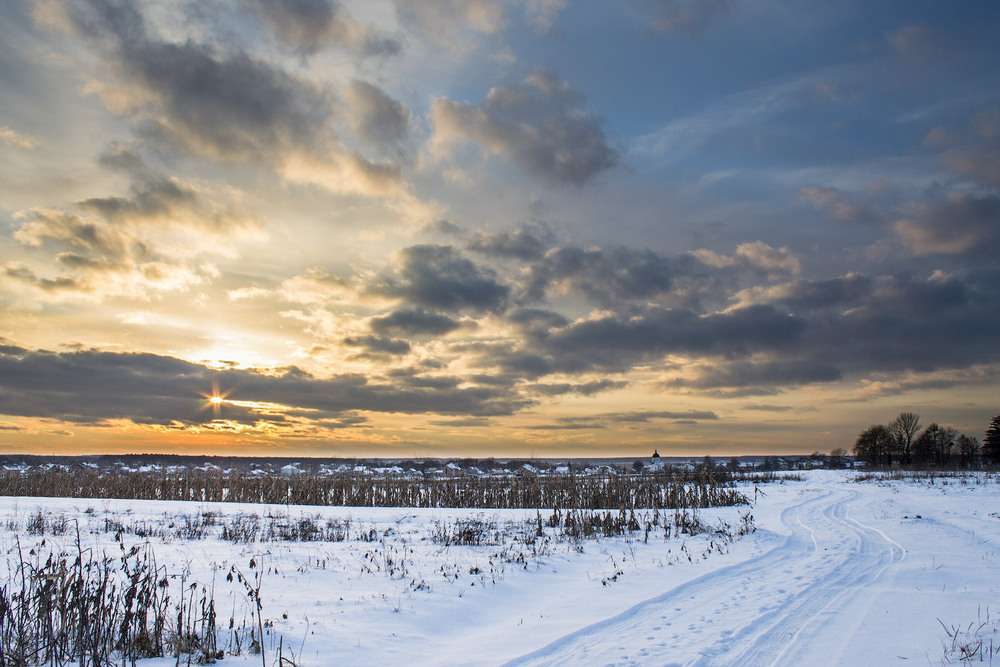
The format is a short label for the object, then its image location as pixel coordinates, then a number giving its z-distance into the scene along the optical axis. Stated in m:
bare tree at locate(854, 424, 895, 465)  119.38
